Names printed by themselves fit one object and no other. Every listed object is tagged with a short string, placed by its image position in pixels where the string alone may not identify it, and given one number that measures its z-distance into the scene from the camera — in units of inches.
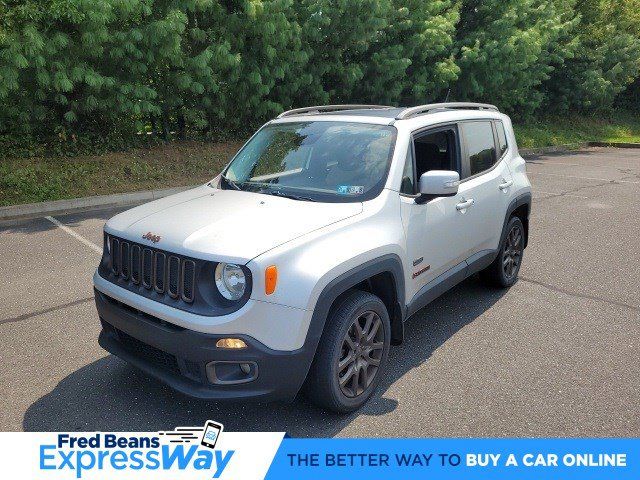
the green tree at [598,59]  942.4
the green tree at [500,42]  673.0
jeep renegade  108.7
